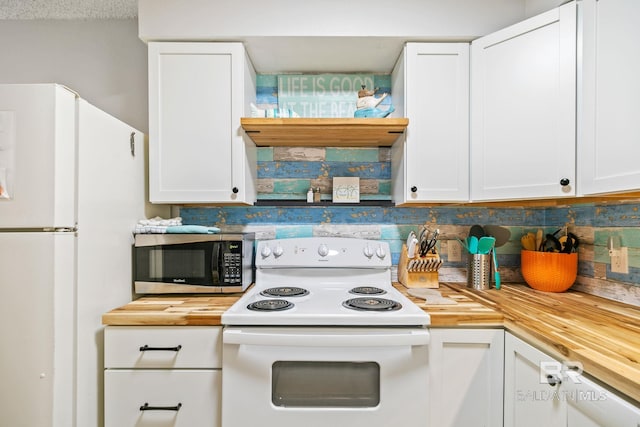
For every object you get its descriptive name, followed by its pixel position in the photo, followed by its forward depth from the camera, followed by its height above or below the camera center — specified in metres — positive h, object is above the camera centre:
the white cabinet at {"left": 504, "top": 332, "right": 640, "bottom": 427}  0.81 -0.53
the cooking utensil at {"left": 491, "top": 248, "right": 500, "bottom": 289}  1.82 -0.33
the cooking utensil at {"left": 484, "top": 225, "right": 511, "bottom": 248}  2.00 -0.13
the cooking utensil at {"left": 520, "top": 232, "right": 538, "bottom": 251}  1.90 -0.17
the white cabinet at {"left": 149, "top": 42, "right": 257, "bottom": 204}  1.67 +0.46
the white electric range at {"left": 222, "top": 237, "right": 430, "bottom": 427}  1.26 -0.61
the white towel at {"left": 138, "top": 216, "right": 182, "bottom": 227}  1.65 -0.06
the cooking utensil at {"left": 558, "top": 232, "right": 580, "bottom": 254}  1.73 -0.16
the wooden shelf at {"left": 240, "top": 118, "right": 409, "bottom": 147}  1.62 +0.42
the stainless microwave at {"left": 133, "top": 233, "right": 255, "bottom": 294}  1.61 -0.26
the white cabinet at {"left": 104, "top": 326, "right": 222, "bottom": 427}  1.32 -0.68
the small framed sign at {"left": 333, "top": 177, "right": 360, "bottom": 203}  1.96 +0.13
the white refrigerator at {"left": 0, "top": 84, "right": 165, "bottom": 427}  1.11 -0.16
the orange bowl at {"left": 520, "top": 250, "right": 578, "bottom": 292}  1.70 -0.30
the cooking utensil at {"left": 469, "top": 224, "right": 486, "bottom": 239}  1.95 -0.11
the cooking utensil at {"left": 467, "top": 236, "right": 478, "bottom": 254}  1.85 -0.19
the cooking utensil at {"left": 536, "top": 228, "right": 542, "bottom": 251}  1.86 -0.16
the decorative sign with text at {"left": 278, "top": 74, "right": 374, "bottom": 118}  2.02 +0.72
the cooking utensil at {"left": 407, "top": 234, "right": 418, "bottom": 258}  1.84 -0.20
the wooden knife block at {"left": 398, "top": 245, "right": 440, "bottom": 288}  1.82 -0.37
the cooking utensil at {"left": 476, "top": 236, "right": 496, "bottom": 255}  1.80 -0.18
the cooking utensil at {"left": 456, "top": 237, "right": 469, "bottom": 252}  1.91 -0.19
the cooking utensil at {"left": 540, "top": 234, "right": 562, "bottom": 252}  1.78 -0.18
